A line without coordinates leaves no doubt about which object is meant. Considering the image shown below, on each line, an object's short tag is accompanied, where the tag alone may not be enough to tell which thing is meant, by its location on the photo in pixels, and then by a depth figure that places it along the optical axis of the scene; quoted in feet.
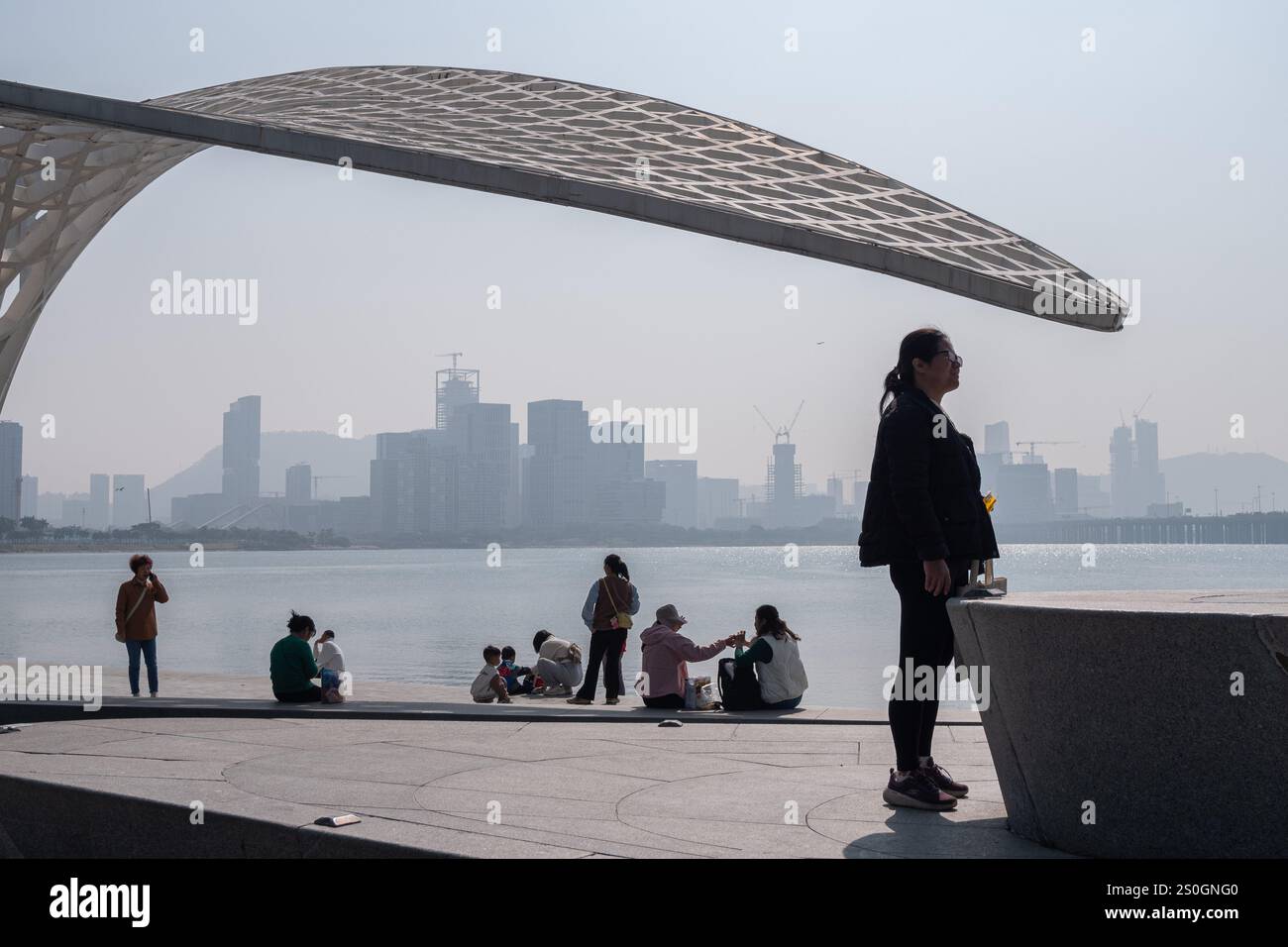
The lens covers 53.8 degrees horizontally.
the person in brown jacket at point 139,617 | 43.34
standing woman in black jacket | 17.12
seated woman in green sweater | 36.01
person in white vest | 35.14
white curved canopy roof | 36.47
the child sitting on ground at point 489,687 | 42.65
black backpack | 35.17
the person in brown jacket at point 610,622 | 41.57
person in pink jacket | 38.40
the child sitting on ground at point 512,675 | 48.96
